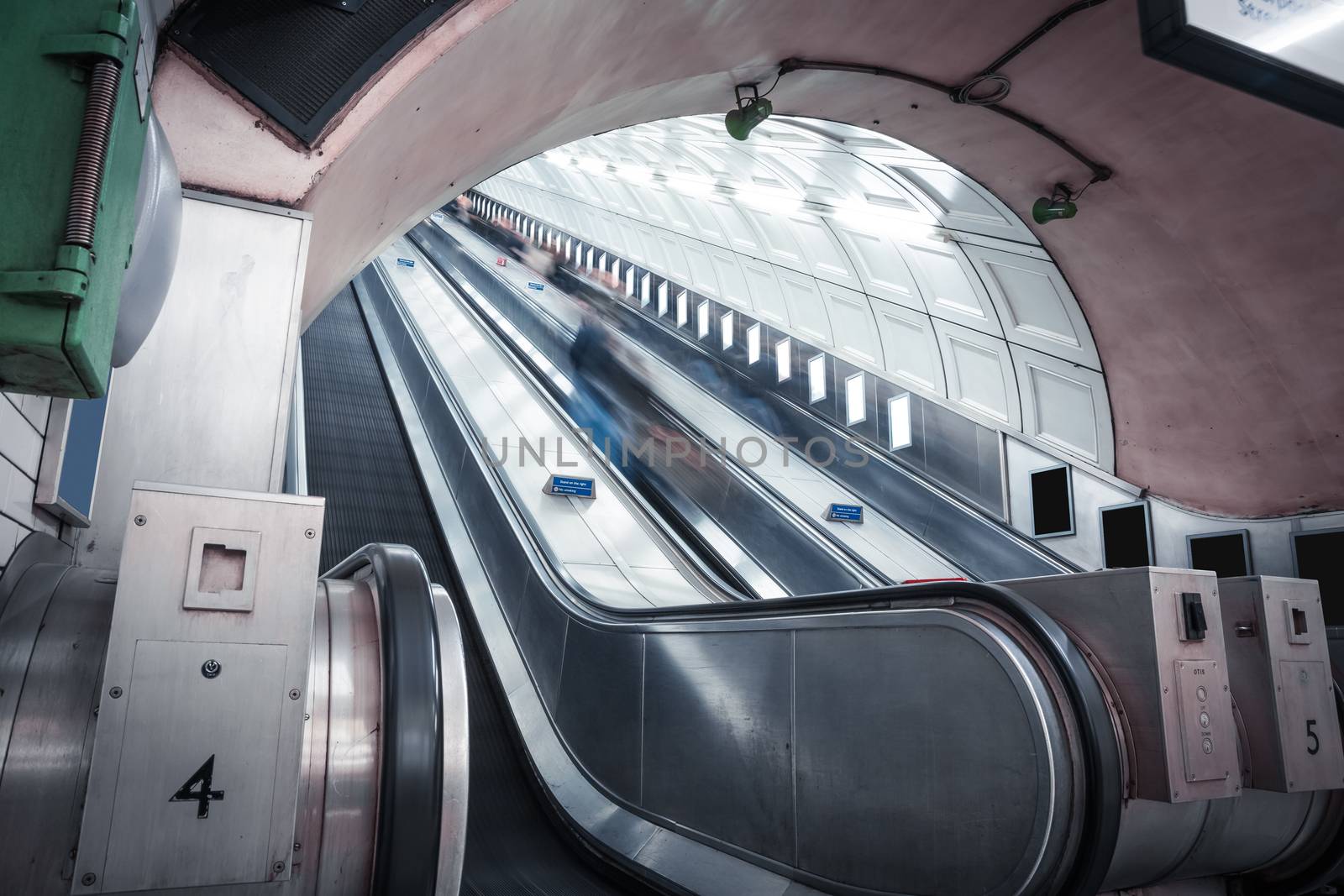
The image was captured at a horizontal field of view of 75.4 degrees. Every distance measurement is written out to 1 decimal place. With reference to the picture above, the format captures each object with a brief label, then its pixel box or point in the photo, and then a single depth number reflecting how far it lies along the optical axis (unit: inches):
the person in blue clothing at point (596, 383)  438.9
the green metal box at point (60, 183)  53.7
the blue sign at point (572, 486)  288.2
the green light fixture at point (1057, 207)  258.4
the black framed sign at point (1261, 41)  103.2
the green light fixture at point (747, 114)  231.5
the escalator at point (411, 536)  157.8
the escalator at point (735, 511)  325.7
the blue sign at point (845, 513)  392.5
